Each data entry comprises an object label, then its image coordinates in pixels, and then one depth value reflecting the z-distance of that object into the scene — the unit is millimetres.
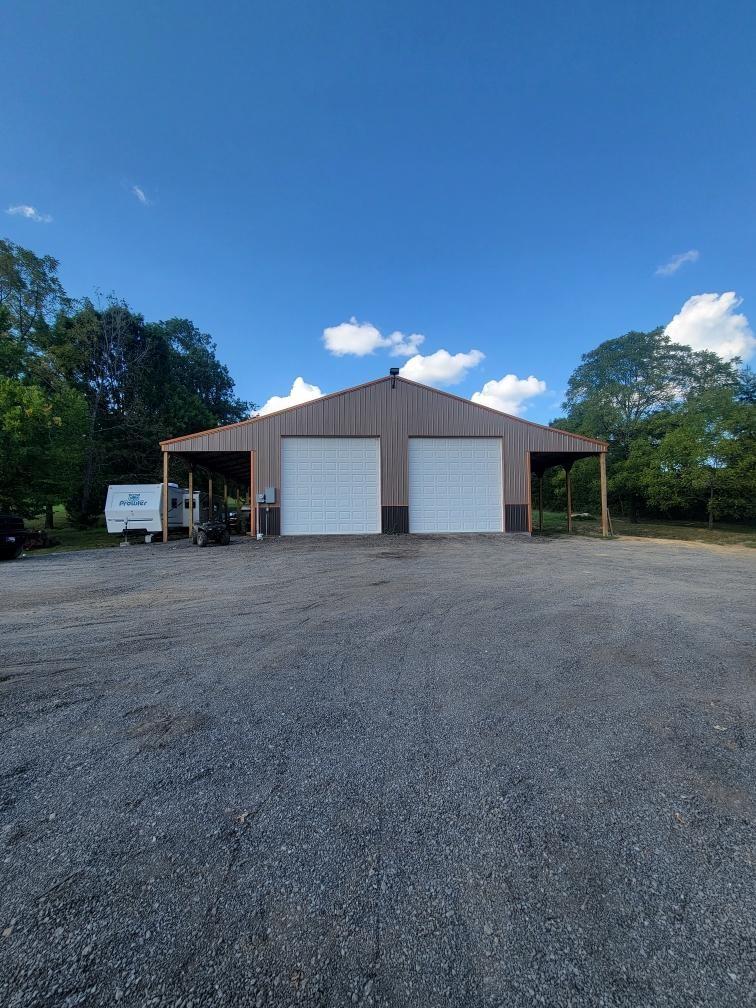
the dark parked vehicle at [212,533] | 12547
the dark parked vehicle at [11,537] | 10672
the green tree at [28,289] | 22188
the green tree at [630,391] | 23125
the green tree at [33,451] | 14227
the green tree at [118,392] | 22094
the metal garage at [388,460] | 14562
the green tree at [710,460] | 18016
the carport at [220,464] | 14422
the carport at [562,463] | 15384
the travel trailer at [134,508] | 15172
